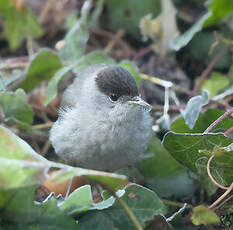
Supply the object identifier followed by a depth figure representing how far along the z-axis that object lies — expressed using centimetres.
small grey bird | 545
